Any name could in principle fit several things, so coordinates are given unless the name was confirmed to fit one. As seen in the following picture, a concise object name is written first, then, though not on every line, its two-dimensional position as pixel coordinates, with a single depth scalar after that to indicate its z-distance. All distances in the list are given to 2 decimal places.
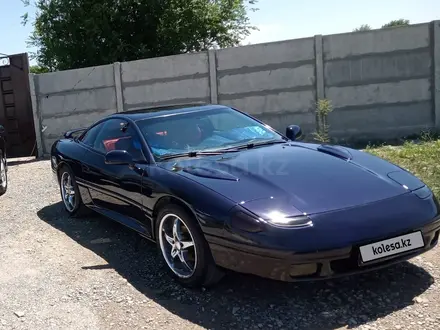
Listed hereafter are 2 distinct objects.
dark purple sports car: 2.91
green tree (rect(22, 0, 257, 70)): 14.65
